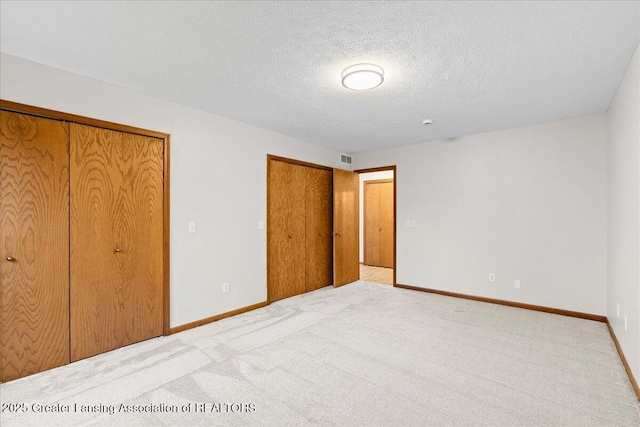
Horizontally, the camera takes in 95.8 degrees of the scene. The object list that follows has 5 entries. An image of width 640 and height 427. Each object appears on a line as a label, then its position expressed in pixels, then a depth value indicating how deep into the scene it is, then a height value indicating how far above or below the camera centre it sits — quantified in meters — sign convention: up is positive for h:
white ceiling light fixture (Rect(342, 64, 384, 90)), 2.27 +1.12
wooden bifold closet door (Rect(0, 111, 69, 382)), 2.13 -0.21
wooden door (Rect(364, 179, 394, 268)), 6.95 -0.18
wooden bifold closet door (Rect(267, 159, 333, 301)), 4.18 -0.21
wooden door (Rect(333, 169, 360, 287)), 5.00 -0.20
